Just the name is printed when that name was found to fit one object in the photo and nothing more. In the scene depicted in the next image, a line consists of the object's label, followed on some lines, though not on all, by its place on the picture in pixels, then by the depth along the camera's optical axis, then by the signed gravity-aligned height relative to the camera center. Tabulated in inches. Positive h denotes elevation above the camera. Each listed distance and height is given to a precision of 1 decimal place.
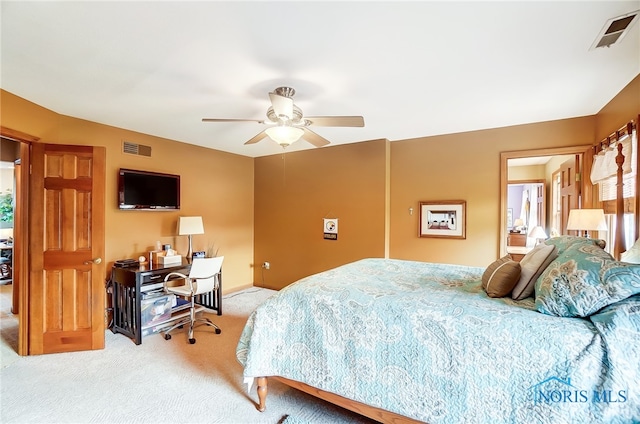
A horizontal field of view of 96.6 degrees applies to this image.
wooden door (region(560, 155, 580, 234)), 132.0 +12.9
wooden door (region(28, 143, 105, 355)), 110.3 -15.8
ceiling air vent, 60.7 +41.6
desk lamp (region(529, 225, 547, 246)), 189.3 -13.9
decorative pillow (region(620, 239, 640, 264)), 70.6 -10.5
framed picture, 148.0 -3.7
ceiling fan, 86.9 +29.8
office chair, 125.0 -33.3
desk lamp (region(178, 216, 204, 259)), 152.9 -8.6
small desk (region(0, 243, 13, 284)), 219.5 -41.6
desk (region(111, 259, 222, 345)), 121.6 -36.1
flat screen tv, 139.8 +10.2
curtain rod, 88.0 +26.4
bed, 49.7 -27.2
